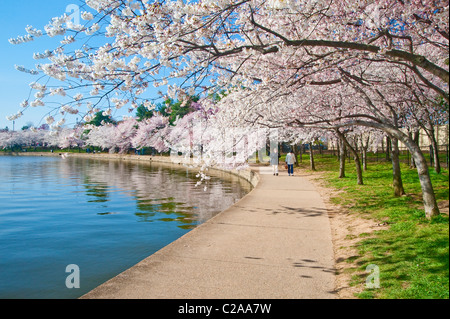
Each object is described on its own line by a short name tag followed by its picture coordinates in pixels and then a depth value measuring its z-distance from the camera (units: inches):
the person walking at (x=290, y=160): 975.0
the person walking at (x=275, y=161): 1007.6
